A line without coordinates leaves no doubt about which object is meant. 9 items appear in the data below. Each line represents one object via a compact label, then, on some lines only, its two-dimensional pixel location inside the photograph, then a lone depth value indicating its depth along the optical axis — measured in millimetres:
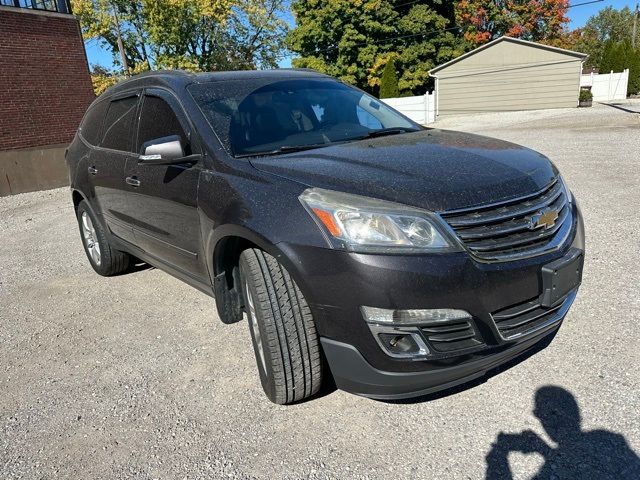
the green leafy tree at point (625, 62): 37375
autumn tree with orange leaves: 38053
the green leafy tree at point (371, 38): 33844
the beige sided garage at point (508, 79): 28094
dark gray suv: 2039
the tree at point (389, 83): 32250
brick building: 12828
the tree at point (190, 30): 31578
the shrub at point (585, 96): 29069
